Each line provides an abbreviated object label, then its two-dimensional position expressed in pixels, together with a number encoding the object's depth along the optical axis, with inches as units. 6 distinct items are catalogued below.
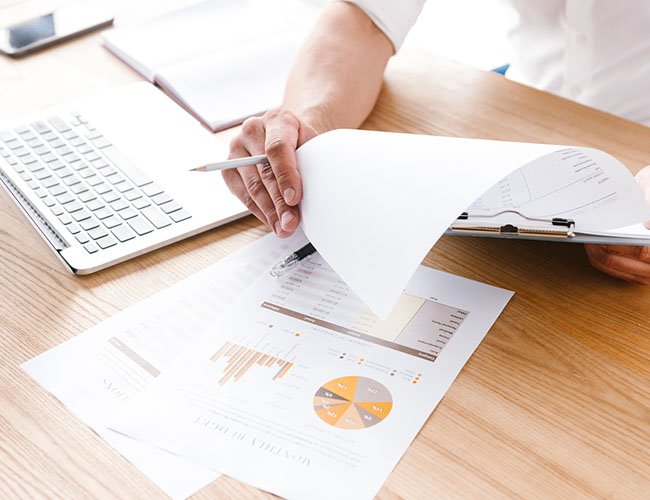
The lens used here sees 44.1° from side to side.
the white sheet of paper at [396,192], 28.1
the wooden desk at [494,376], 25.4
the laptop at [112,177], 36.4
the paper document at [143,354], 26.2
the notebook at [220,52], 47.6
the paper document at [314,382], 25.9
